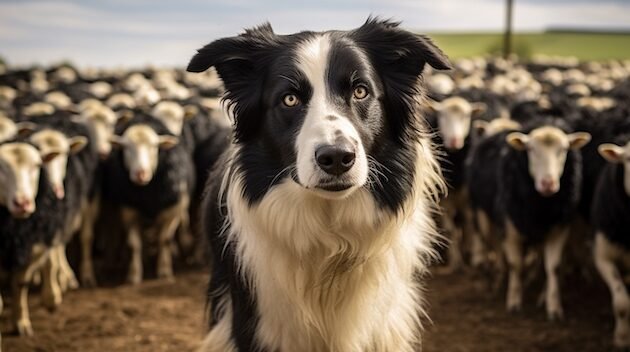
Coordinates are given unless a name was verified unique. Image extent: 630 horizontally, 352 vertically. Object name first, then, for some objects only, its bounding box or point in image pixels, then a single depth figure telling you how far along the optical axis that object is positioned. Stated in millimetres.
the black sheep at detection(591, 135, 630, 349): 5645
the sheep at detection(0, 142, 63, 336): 5844
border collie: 3258
